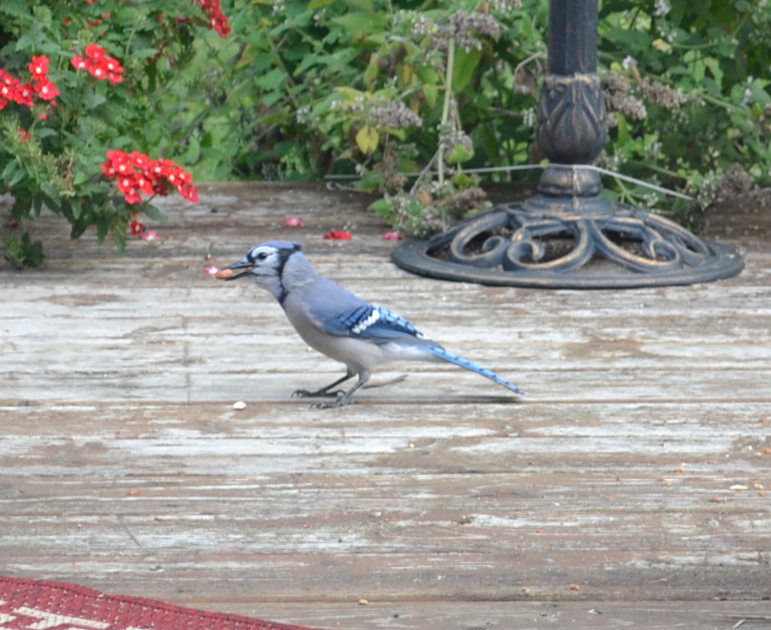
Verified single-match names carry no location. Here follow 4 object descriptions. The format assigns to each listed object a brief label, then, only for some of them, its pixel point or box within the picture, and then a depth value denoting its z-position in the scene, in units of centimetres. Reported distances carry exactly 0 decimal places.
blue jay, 554
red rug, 358
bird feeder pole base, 811
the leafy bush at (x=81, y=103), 752
